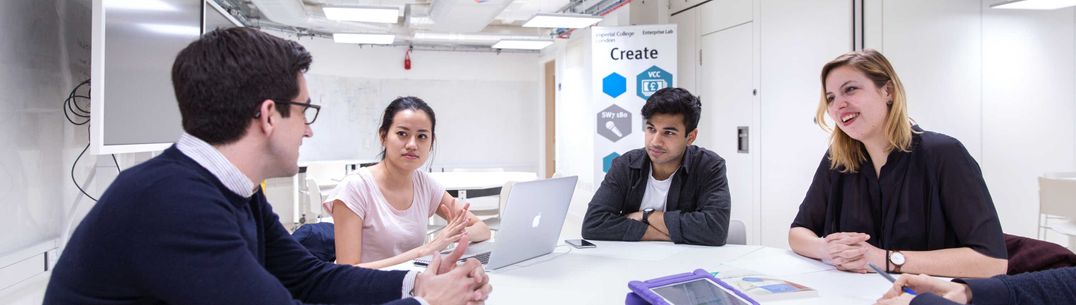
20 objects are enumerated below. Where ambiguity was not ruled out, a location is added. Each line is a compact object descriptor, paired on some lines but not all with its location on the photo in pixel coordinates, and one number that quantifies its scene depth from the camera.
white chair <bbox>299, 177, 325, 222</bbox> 5.33
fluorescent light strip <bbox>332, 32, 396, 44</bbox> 7.78
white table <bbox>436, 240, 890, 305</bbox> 1.64
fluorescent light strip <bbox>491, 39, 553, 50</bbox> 8.10
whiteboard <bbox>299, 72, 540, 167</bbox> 8.90
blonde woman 1.78
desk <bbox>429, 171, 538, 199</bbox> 5.34
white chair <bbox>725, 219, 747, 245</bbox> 2.63
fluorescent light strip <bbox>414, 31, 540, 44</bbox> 8.33
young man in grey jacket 2.43
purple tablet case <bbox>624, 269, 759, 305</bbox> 1.45
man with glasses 0.95
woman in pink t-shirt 2.16
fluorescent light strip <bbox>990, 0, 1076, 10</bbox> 3.23
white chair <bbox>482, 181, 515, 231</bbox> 4.48
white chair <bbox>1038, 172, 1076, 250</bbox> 3.15
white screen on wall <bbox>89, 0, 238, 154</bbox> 2.41
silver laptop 1.87
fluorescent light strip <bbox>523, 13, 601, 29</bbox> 6.54
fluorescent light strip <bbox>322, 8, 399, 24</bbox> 6.28
